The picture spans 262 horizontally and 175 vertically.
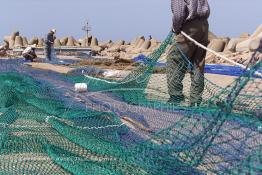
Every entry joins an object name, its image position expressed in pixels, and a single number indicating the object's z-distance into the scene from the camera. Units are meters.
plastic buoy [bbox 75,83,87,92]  7.68
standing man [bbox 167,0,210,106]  7.21
